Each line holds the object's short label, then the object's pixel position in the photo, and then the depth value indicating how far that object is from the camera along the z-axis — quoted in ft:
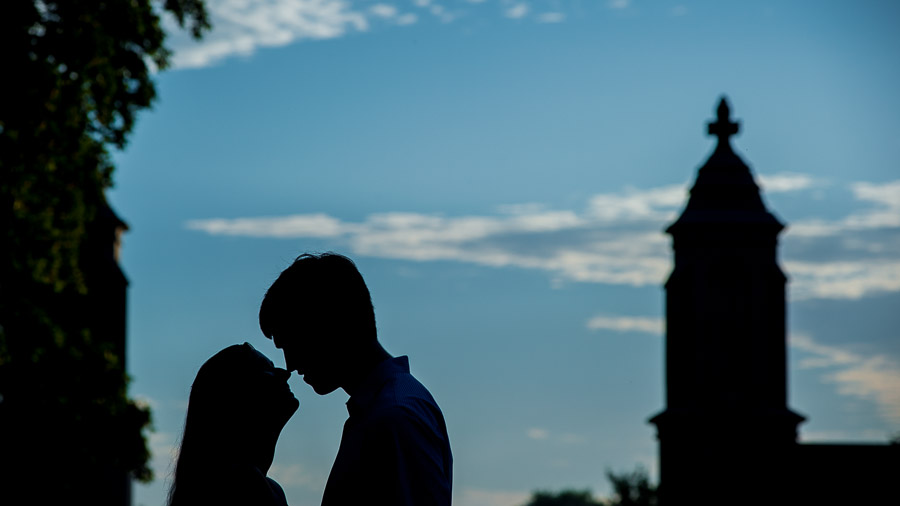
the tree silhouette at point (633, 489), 349.41
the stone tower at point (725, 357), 112.27
